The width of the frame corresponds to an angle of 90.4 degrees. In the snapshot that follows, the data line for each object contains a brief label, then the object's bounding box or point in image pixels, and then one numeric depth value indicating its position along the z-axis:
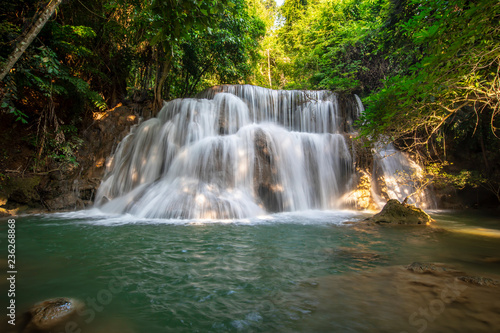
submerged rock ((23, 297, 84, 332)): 1.91
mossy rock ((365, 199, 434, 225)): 6.07
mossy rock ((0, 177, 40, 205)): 7.55
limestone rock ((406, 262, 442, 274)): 2.93
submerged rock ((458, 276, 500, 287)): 2.52
